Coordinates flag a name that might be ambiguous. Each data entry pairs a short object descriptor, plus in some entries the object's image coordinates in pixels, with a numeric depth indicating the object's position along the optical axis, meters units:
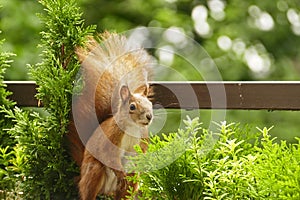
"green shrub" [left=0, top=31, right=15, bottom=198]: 4.80
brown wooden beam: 4.76
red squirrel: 4.63
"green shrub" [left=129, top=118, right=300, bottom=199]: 4.47
